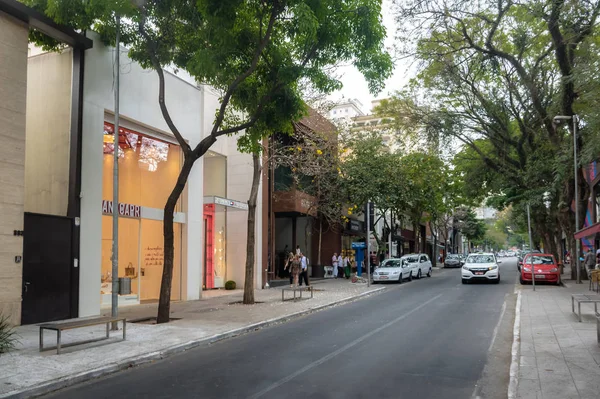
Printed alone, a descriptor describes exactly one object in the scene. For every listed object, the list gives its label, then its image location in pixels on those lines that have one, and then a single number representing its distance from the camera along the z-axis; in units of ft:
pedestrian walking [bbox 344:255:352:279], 109.50
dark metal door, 39.32
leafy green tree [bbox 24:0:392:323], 38.68
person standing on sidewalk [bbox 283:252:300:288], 74.33
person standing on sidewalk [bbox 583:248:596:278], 85.46
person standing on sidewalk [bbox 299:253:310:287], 76.89
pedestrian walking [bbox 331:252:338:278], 107.81
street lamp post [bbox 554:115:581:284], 69.24
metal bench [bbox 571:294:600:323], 38.63
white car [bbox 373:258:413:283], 91.29
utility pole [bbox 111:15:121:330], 36.70
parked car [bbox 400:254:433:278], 103.96
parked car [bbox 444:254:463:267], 174.19
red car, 79.82
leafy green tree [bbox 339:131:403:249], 93.86
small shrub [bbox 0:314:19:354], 28.73
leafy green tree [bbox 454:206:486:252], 203.82
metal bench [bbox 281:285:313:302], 58.19
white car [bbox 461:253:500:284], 83.87
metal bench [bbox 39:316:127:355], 28.32
